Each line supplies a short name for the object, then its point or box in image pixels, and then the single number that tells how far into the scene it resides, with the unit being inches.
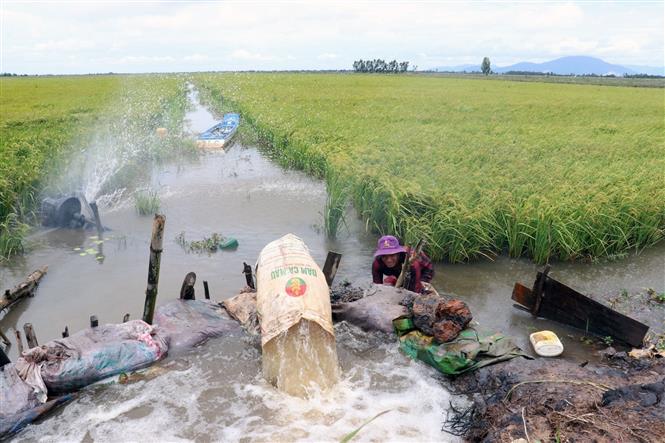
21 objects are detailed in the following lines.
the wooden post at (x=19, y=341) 192.4
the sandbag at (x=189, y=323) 212.1
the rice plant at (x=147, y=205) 394.9
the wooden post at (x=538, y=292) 229.3
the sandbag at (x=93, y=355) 176.6
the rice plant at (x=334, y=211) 343.0
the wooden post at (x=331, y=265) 248.5
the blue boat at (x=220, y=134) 670.5
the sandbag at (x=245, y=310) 219.3
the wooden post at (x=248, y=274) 250.7
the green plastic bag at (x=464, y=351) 188.9
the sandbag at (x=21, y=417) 161.9
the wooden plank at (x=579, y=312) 208.1
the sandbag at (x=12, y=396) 162.9
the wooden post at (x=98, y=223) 343.2
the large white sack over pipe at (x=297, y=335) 182.4
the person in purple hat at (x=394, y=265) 240.0
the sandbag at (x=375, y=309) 218.4
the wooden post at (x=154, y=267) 203.2
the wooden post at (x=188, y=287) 229.8
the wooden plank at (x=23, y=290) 239.3
